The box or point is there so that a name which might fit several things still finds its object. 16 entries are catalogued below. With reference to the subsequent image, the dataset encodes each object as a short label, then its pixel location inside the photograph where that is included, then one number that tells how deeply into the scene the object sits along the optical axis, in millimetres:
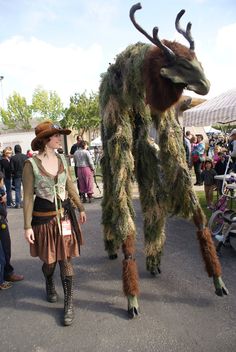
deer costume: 2711
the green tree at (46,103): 46594
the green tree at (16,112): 46750
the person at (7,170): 9328
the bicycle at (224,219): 4238
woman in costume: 2863
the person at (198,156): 11023
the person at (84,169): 9219
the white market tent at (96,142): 24906
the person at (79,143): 9522
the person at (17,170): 9195
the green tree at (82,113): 34438
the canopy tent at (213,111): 7312
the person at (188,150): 9445
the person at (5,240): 3777
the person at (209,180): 7054
